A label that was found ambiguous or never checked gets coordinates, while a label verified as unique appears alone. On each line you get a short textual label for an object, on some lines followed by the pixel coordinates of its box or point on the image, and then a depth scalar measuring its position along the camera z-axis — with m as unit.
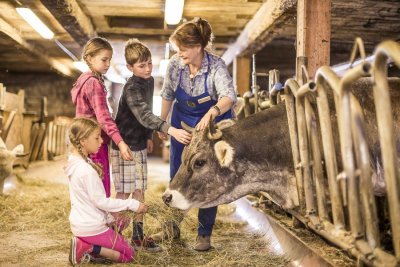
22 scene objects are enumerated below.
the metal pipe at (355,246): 2.02
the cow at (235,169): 3.41
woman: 3.76
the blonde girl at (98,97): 3.64
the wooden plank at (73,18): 6.04
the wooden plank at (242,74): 8.80
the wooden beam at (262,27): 5.54
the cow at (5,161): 6.26
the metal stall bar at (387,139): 1.91
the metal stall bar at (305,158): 2.99
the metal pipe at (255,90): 5.28
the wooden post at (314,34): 4.15
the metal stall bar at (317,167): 2.84
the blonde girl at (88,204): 3.24
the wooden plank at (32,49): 9.02
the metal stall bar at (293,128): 3.18
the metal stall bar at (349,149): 2.09
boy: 3.75
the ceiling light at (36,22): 7.43
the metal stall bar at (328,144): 2.50
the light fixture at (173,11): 6.38
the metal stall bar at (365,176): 2.04
